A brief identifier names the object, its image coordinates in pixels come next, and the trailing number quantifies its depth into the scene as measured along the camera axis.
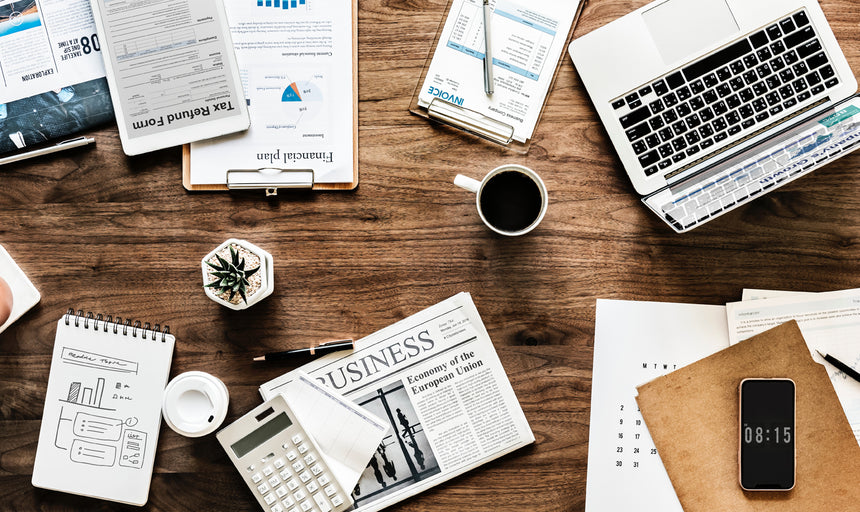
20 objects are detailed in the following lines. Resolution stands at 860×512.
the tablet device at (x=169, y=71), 0.97
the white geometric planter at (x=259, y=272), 0.92
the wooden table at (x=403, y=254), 0.97
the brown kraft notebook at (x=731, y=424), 0.96
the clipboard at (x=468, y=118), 0.97
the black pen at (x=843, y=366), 0.96
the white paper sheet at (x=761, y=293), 0.97
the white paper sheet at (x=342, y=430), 0.98
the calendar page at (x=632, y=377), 0.98
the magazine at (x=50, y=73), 0.98
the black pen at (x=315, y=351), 0.97
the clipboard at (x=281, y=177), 0.97
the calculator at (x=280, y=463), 0.96
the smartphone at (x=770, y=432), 0.96
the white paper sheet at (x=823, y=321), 0.97
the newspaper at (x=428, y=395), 0.98
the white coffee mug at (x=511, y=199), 0.93
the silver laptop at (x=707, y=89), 0.91
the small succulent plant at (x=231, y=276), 0.91
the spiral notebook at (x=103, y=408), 0.98
